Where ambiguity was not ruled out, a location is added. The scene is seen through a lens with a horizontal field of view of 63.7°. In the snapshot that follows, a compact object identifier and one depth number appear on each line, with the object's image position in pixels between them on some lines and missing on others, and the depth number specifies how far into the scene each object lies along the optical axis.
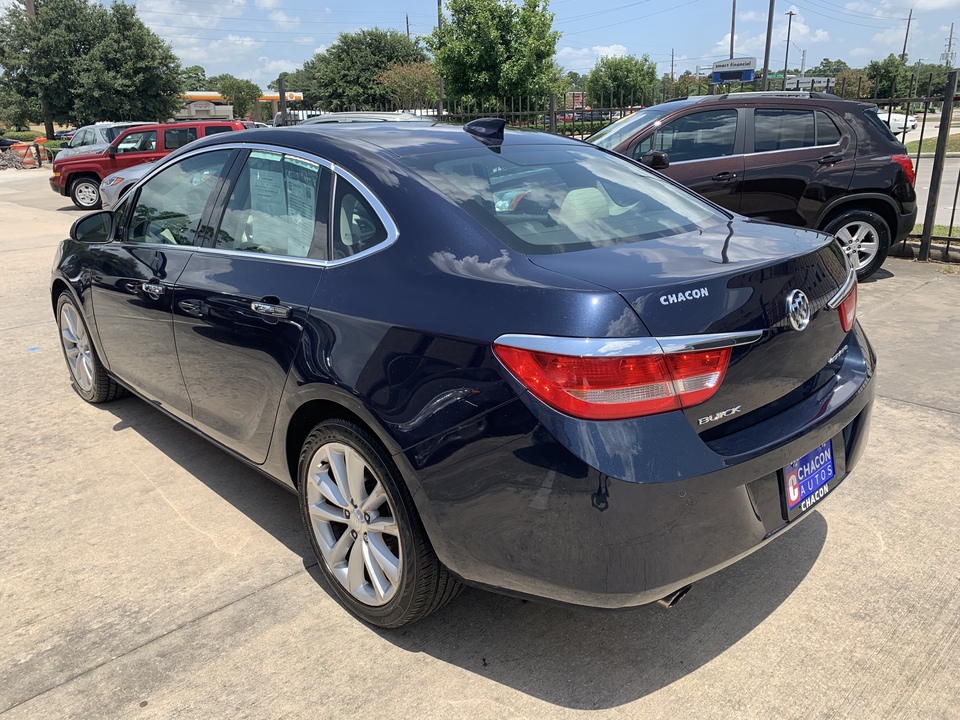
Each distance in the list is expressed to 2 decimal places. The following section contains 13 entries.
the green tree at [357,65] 61.19
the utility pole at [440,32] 27.61
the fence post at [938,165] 7.69
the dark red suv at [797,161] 7.16
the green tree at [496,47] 26.27
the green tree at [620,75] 41.19
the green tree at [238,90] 79.69
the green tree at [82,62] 39.62
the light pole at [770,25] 32.79
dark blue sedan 2.02
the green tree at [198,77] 95.97
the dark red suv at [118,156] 16.98
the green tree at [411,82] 42.44
